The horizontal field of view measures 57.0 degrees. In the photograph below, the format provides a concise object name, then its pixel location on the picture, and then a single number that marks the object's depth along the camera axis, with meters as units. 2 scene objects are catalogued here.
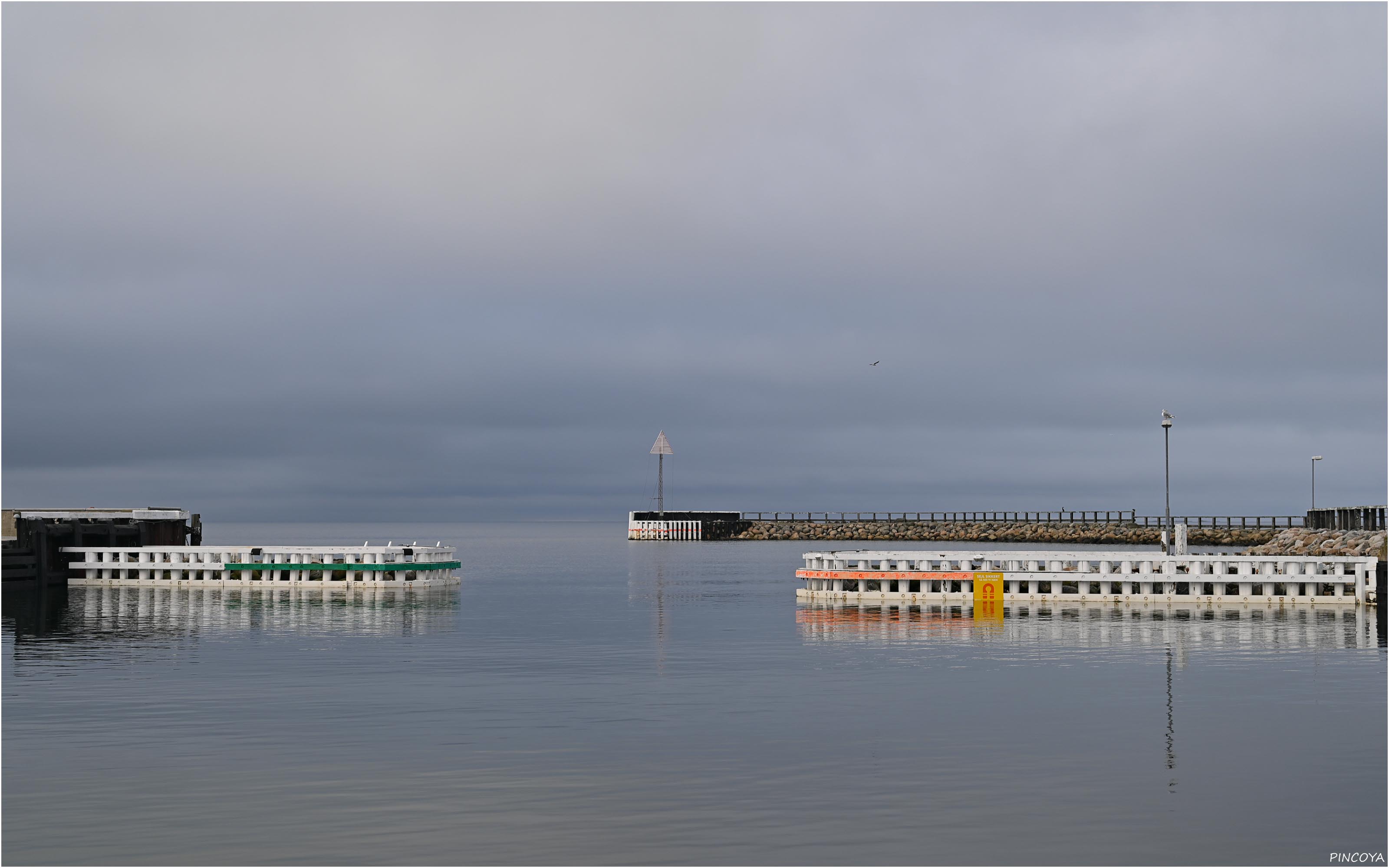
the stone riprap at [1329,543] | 85.50
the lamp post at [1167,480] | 69.81
